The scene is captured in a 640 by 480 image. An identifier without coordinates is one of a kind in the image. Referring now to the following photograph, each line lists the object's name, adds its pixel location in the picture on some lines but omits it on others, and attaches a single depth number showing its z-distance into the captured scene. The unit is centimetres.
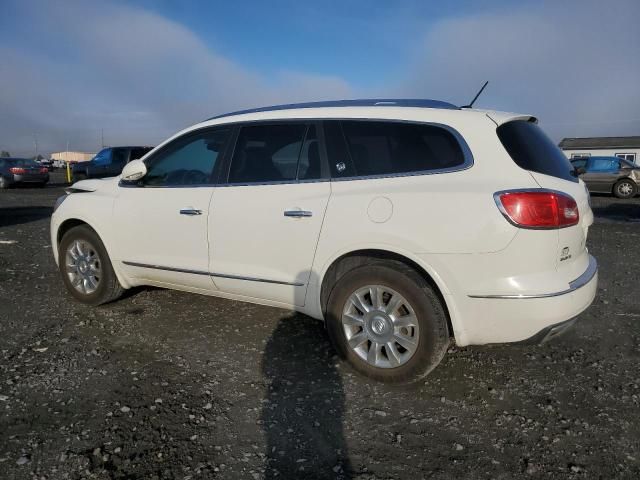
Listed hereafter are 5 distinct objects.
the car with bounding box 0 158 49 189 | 2008
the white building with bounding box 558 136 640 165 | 3572
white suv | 263
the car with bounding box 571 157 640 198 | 1653
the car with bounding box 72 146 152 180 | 1722
